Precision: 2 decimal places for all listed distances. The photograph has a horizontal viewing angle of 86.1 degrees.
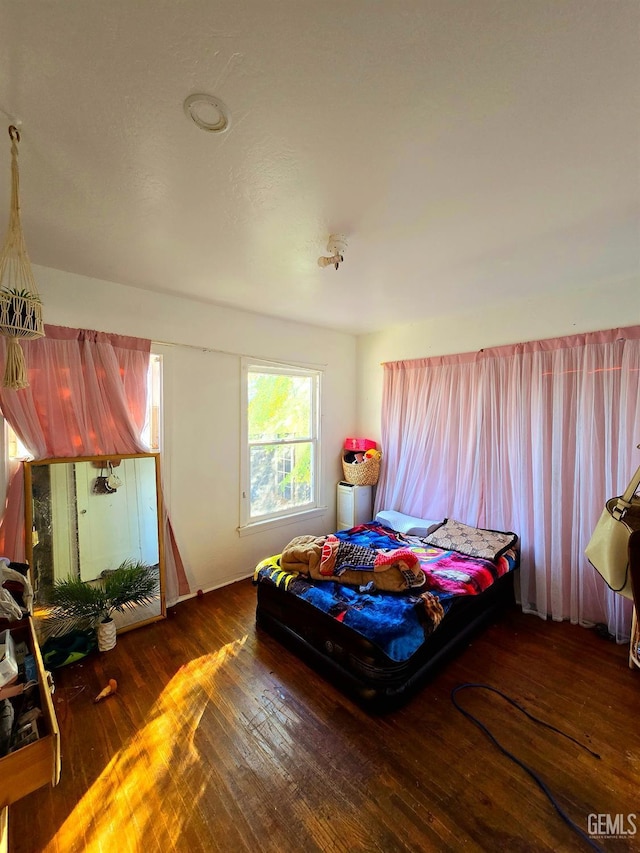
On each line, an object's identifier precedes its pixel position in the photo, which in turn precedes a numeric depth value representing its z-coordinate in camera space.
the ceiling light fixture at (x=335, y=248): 1.81
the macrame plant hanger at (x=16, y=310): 1.23
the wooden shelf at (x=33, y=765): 0.82
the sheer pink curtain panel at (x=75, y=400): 2.12
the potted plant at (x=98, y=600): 2.21
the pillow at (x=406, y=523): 3.24
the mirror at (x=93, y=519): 2.21
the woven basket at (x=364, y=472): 3.91
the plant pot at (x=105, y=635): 2.27
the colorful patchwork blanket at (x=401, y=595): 1.84
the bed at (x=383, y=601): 1.83
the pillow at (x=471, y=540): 2.67
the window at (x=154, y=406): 2.77
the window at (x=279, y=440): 3.39
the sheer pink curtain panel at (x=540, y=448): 2.45
